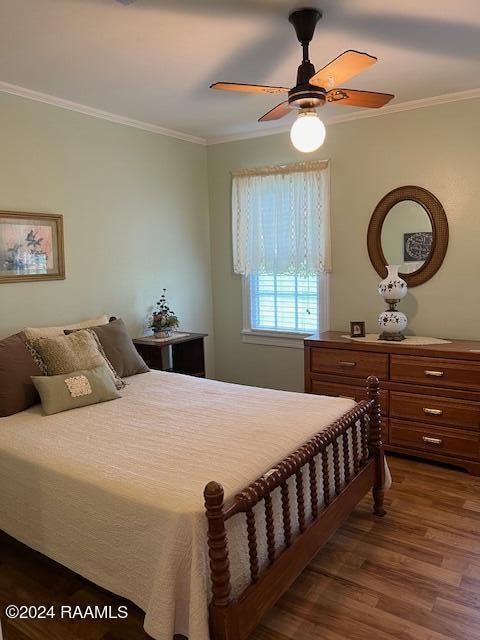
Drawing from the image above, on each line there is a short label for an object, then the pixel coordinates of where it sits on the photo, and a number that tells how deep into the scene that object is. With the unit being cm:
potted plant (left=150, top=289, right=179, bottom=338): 403
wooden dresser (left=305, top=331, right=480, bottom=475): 321
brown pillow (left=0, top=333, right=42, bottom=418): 268
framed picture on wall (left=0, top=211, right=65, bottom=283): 317
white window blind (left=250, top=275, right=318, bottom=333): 438
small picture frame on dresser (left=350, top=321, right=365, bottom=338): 384
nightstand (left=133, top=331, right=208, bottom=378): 388
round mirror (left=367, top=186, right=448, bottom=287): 365
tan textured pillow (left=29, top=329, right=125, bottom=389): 287
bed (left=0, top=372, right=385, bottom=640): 163
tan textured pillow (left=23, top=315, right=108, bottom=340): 307
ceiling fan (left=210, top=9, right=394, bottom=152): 217
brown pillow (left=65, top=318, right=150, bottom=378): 327
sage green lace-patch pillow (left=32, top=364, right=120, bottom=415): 267
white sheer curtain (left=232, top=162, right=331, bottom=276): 415
